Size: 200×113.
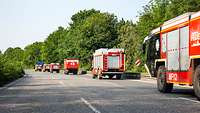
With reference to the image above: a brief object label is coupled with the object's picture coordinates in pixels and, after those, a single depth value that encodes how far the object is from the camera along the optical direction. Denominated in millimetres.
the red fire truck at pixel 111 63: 44281
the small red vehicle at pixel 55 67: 92925
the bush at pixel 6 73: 34656
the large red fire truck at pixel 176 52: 16922
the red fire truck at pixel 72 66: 75500
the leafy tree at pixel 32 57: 197250
